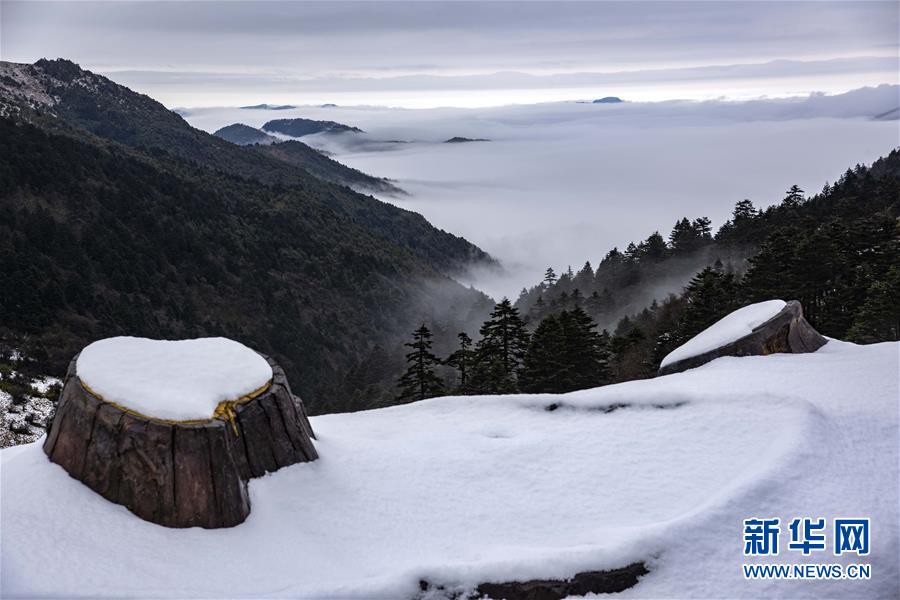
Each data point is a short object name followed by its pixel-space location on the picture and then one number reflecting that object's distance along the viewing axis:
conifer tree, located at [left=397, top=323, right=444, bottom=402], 32.47
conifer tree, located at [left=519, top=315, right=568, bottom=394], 32.66
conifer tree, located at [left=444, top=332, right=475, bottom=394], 36.41
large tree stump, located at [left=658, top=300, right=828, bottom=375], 16.72
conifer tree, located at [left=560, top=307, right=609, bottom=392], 32.53
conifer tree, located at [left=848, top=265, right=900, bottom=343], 26.66
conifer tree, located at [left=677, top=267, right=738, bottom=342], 33.59
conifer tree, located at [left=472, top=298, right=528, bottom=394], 34.38
